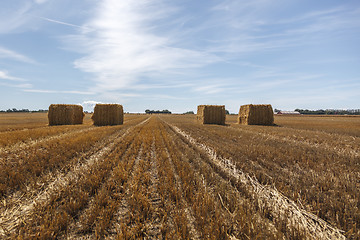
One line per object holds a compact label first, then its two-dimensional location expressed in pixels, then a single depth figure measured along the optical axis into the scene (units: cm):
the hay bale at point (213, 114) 2305
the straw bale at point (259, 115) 2233
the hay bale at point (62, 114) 1945
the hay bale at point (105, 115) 2056
